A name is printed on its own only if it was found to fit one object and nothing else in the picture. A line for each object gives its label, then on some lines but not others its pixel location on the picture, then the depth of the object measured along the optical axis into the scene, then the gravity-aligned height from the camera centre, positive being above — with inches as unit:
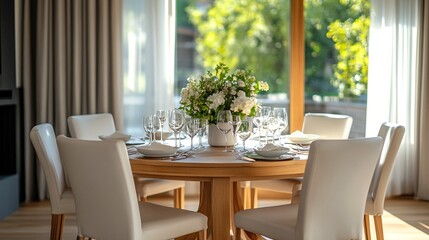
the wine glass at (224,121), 134.3 -7.2
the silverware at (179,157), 124.4 -14.2
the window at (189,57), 217.5 +12.5
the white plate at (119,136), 148.1 -11.7
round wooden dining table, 120.4 -16.5
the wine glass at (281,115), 141.3 -6.2
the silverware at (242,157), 122.8 -14.2
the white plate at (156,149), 125.6 -12.6
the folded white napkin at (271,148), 126.3 -12.3
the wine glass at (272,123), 140.1 -7.9
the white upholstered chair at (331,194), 109.0 -19.5
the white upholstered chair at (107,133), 160.7 -12.6
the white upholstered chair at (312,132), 159.5 -12.3
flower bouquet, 138.0 -1.5
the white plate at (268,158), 123.1 -14.0
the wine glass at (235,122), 134.6 -7.4
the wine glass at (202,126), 139.0 -8.6
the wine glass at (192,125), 135.8 -8.1
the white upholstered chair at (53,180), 136.9 -21.0
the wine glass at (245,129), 135.1 -9.2
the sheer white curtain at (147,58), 216.8 +10.7
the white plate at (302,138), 146.6 -12.1
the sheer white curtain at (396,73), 218.7 +5.6
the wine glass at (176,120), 138.9 -7.2
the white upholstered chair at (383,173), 138.6 -19.2
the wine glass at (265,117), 140.5 -6.6
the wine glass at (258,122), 141.5 -7.8
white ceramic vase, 142.9 -11.4
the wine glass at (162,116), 146.5 -6.6
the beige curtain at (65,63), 209.2 +8.7
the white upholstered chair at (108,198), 109.8 -20.2
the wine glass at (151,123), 139.6 -8.0
